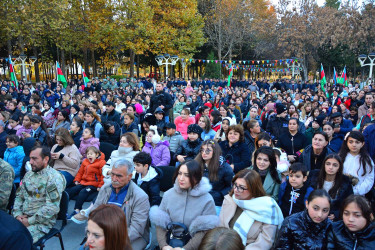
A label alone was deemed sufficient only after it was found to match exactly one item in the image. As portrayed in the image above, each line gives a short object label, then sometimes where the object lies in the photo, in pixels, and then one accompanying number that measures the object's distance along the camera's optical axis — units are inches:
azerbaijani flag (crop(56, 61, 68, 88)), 546.6
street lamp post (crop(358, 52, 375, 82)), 697.6
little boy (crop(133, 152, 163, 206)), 154.5
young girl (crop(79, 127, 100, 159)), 232.5
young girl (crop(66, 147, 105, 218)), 190.7
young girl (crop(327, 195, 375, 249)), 104.0
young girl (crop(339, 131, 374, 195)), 157.8
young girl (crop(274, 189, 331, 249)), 107.4
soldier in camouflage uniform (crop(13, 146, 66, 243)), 141.6
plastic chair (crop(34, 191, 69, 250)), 146.9
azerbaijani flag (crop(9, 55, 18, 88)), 632.0
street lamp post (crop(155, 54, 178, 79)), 958.4
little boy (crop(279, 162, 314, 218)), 138.3
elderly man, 130.0
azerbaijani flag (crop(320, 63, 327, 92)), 602.7
